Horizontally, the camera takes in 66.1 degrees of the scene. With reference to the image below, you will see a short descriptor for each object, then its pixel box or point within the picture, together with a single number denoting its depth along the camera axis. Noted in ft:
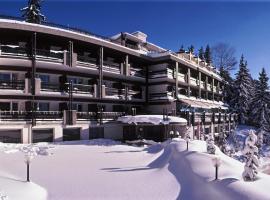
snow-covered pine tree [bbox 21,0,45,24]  137.08
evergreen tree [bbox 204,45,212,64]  218.88
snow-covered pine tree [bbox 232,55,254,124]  163.05
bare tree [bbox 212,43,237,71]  179.81
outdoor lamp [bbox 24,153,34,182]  32.77
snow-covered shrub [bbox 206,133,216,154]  46.51
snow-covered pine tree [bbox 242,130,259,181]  28.78
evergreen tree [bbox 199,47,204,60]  224.92
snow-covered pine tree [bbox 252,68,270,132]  145.70
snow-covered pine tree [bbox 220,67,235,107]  175.58
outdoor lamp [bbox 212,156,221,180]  30.80
